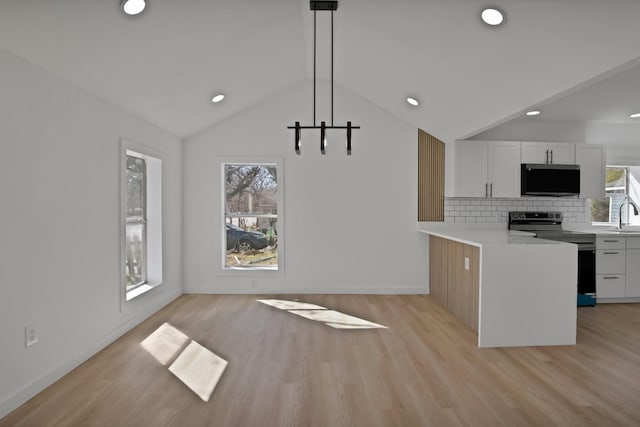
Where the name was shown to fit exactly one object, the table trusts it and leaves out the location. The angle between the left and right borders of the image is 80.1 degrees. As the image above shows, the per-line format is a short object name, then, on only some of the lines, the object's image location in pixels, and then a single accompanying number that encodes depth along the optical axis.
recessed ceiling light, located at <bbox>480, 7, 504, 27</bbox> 2.53
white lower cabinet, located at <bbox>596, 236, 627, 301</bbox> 4.87
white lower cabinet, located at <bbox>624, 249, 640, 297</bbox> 4.90
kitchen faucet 5.59
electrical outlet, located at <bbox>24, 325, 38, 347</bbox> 2.48
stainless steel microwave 5.08
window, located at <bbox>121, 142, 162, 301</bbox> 4.26
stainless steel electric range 4.80
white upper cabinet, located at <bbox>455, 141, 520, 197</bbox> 5.08
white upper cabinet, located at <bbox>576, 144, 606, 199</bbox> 5.20
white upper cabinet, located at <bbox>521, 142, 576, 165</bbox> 5.11
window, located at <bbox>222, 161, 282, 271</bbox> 5.49
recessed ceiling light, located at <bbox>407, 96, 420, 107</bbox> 4.52
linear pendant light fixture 3.00
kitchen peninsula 3.44
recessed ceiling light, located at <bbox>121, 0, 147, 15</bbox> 2.42
